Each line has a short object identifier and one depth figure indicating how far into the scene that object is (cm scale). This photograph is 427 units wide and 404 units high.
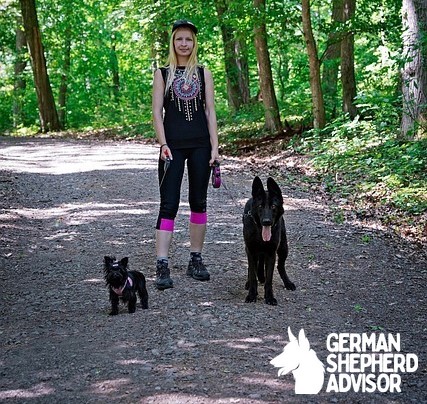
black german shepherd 512
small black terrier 488
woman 545
